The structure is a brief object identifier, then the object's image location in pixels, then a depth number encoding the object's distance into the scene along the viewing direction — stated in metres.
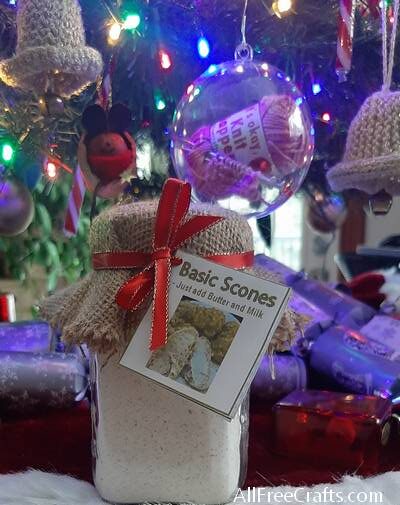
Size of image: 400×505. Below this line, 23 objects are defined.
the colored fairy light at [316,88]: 0.95
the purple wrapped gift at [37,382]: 0.65
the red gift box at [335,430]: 0.54
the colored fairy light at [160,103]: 0.93
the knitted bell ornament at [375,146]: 0.60
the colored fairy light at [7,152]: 0.85
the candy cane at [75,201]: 0.89
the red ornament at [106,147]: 0.80
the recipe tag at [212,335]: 0.41
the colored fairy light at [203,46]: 0.88
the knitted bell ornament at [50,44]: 0.60
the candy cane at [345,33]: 0.73
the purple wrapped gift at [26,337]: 0.74
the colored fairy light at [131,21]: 0.79
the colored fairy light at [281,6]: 0.75
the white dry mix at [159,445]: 0.45
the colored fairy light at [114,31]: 0.80
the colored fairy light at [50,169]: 0.90
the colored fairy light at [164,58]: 0.87
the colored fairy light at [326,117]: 0.94
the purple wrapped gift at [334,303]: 0.88
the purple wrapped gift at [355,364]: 0.66
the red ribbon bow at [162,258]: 0.42
